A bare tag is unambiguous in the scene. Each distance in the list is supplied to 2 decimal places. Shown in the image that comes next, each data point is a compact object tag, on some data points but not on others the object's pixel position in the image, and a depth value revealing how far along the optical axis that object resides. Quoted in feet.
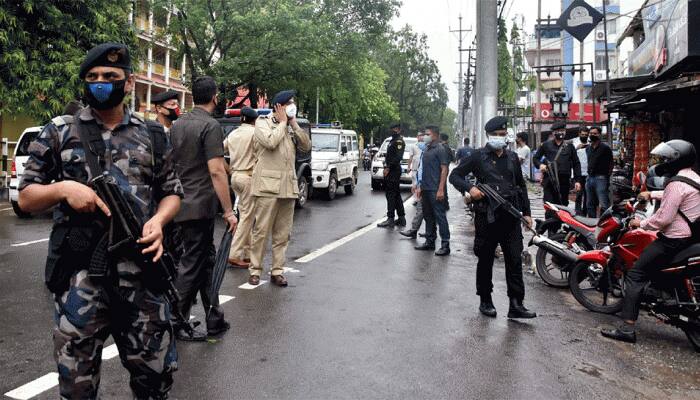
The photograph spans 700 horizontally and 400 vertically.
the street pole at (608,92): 39.60
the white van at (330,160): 54.34
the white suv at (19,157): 38.75
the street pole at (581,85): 73.84
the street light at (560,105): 59.88
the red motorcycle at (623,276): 16.26
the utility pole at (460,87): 159.53
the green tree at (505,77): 131.95
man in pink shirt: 15.89
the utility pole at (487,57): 40.88
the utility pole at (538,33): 87.79
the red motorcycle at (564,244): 22.12
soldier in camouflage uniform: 8.25
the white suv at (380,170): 67.51
